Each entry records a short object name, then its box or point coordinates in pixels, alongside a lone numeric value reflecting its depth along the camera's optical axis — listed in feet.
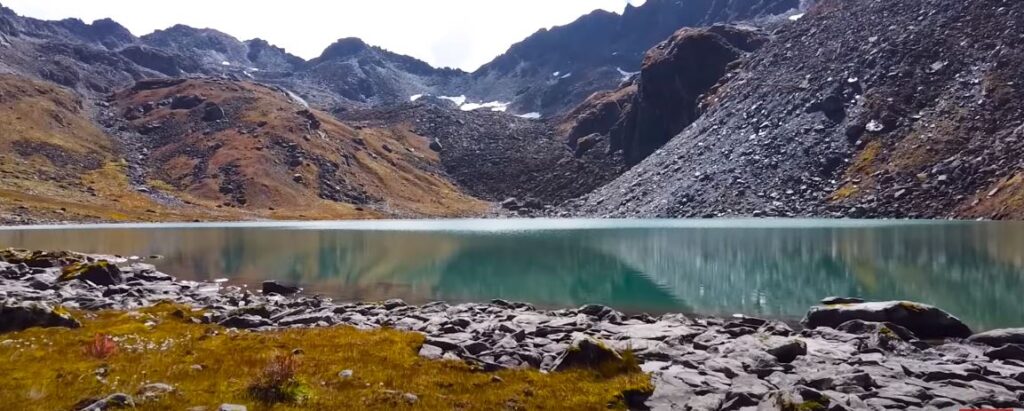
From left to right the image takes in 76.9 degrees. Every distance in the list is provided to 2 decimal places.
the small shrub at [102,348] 62.98
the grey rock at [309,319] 90.59
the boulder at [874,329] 79.30
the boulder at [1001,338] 75.20
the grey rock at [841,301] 98.07
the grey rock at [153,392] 47.98
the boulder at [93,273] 127.34
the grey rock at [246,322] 87.30
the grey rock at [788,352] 66.33
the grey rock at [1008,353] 68.80
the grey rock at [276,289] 141.38
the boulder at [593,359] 58.75
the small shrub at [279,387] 49.39
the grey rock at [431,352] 67.21
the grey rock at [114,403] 44.68
